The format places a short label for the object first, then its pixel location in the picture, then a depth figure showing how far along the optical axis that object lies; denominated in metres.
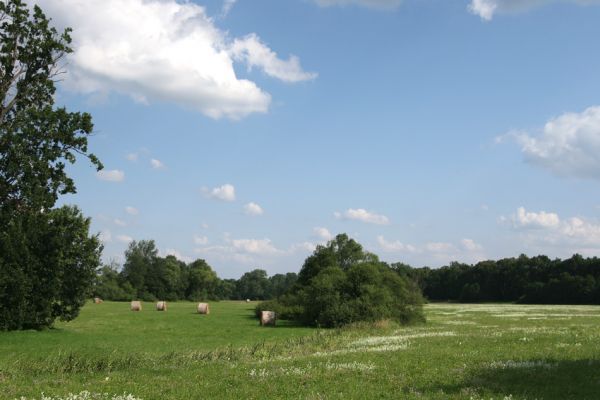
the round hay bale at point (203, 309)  68.00
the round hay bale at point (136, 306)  74.04
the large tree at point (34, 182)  35.78
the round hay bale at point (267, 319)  48.06
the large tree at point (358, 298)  45.16
